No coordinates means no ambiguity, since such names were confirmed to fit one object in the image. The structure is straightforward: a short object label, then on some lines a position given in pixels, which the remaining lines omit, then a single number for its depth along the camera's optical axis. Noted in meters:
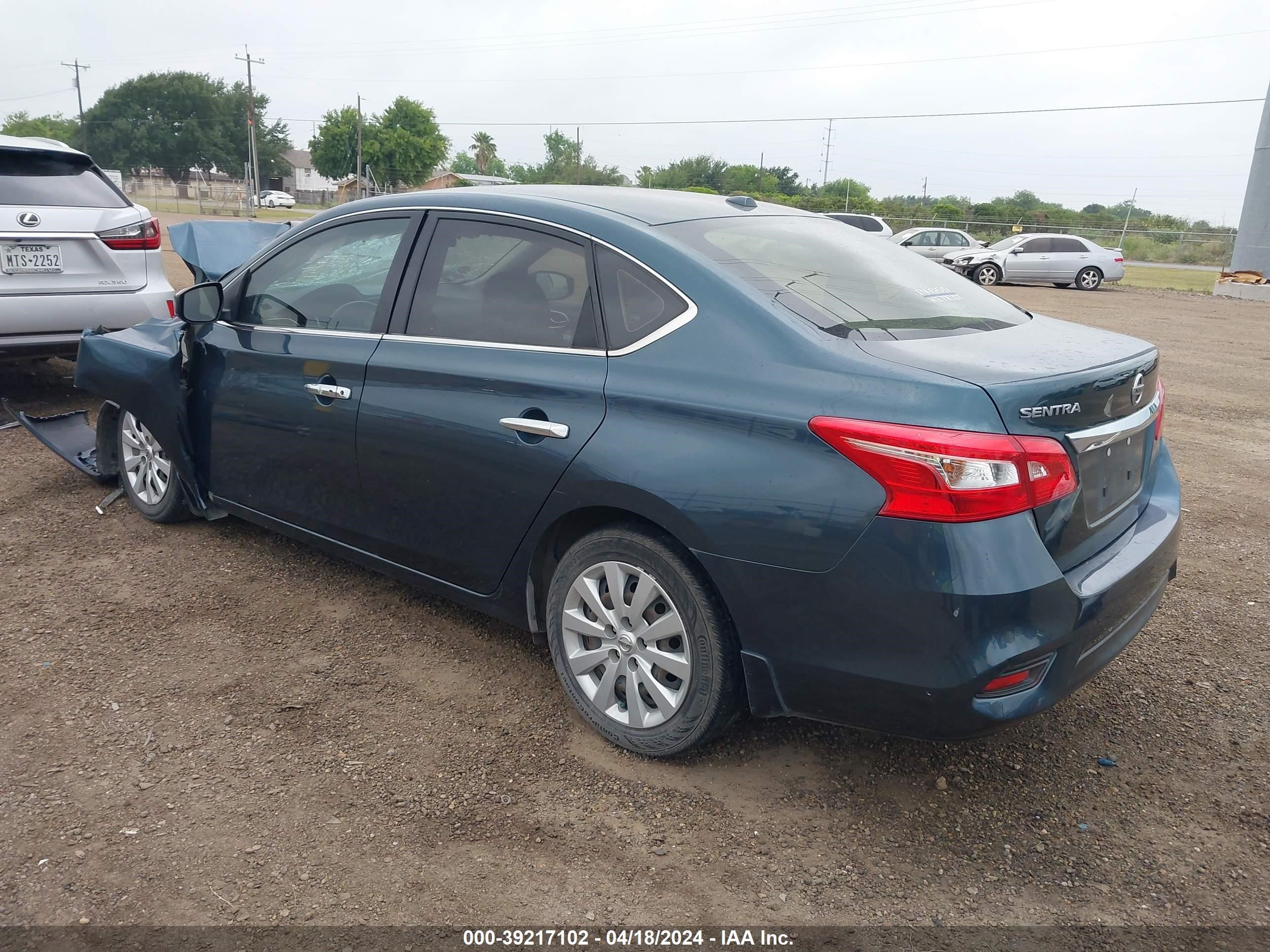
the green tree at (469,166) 102.69
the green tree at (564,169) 65.75
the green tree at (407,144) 79.38
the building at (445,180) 39.77
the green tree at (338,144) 80.56
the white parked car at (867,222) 21.16
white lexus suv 6.02
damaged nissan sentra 2.33
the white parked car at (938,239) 26.92
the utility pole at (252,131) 56.39
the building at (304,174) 113.94
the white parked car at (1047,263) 23.83
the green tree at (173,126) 86.56
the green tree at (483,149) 104.62
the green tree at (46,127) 90.01
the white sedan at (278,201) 69.50
